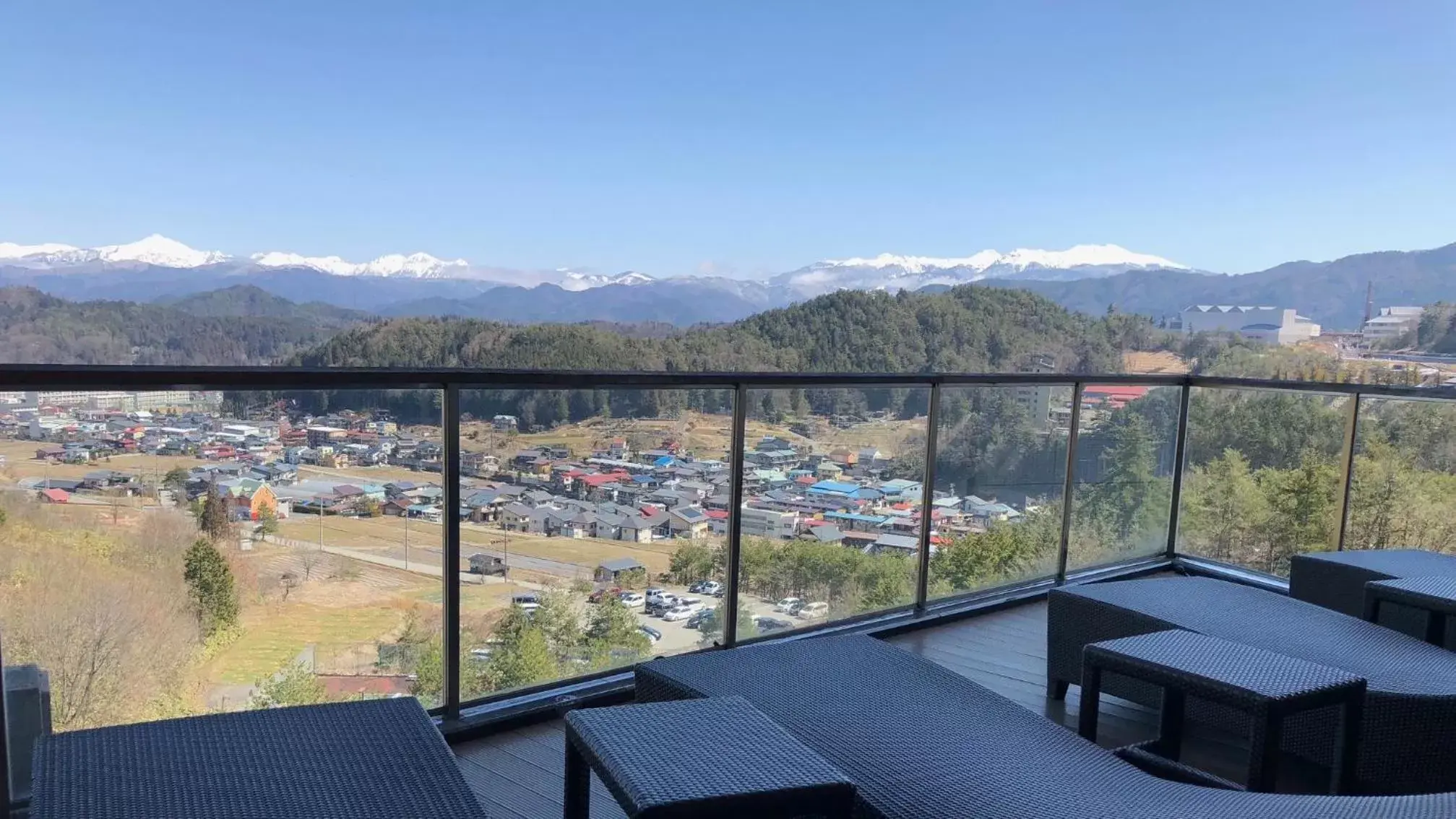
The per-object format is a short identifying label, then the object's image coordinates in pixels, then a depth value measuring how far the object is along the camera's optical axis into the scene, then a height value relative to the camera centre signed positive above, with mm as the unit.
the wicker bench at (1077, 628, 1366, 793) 1835 -772
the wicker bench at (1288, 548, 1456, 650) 3033 -899
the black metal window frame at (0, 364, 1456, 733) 2100 -242
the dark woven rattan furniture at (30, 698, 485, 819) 1242 -745
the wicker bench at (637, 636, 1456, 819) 1463 -836
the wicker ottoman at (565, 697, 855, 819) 1184 -676
